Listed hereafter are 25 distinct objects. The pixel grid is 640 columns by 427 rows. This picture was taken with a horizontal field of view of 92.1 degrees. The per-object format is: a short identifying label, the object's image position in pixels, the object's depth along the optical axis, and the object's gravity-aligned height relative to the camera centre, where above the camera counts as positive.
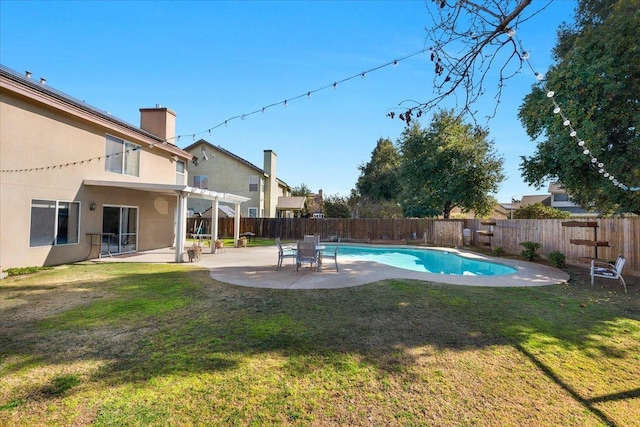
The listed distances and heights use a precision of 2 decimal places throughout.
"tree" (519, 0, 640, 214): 9.77 +4.22
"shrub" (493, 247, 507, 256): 15.09 -1.32
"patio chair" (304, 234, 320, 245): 11.04 -0.75
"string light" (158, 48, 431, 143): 6.26 +3.27
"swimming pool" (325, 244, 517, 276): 12.85 -1.86
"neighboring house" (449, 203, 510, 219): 41.38 +1.66
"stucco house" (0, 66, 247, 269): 8.62 +0.96
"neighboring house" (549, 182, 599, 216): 36.28 +3.09
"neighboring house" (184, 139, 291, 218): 26.91 +3.59
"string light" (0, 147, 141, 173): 8.61 +1.47
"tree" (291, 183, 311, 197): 45.62 +4.10
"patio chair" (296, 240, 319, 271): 9.43 -1.07
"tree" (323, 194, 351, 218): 34.84 +1.39
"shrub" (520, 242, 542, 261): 13.23 -1.06
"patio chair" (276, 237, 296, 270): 9.88 -1.21
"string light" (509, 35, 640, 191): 3.93 +2.16
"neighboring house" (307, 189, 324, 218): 38.24 +1.55
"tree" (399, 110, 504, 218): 23.03 +4.30
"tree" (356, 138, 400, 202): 36.19 +5.56
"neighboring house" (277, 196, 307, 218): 32.81 +1.24
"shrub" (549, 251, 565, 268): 11.50 -1.22
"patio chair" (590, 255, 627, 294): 7.86 -1.16
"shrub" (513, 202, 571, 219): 21.84 +0.99
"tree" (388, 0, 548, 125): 3.85 +2.34
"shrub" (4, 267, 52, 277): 8.41 -1.71
